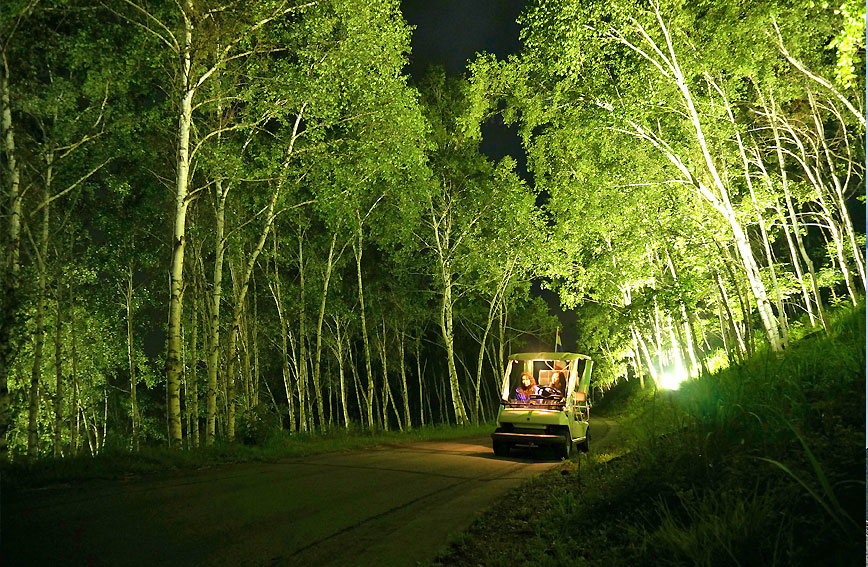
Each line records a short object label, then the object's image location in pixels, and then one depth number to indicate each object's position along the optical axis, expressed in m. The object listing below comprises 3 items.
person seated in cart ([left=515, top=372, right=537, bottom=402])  15.55
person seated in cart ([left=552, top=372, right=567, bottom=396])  16.19
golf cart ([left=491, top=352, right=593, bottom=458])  13.93
